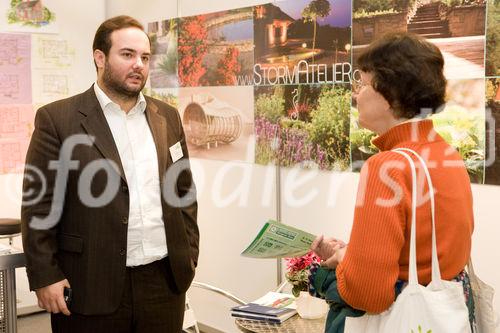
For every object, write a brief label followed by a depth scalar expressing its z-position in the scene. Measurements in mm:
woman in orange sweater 1376
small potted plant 2465
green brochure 1609
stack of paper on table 2510
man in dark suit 2264
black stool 3393
